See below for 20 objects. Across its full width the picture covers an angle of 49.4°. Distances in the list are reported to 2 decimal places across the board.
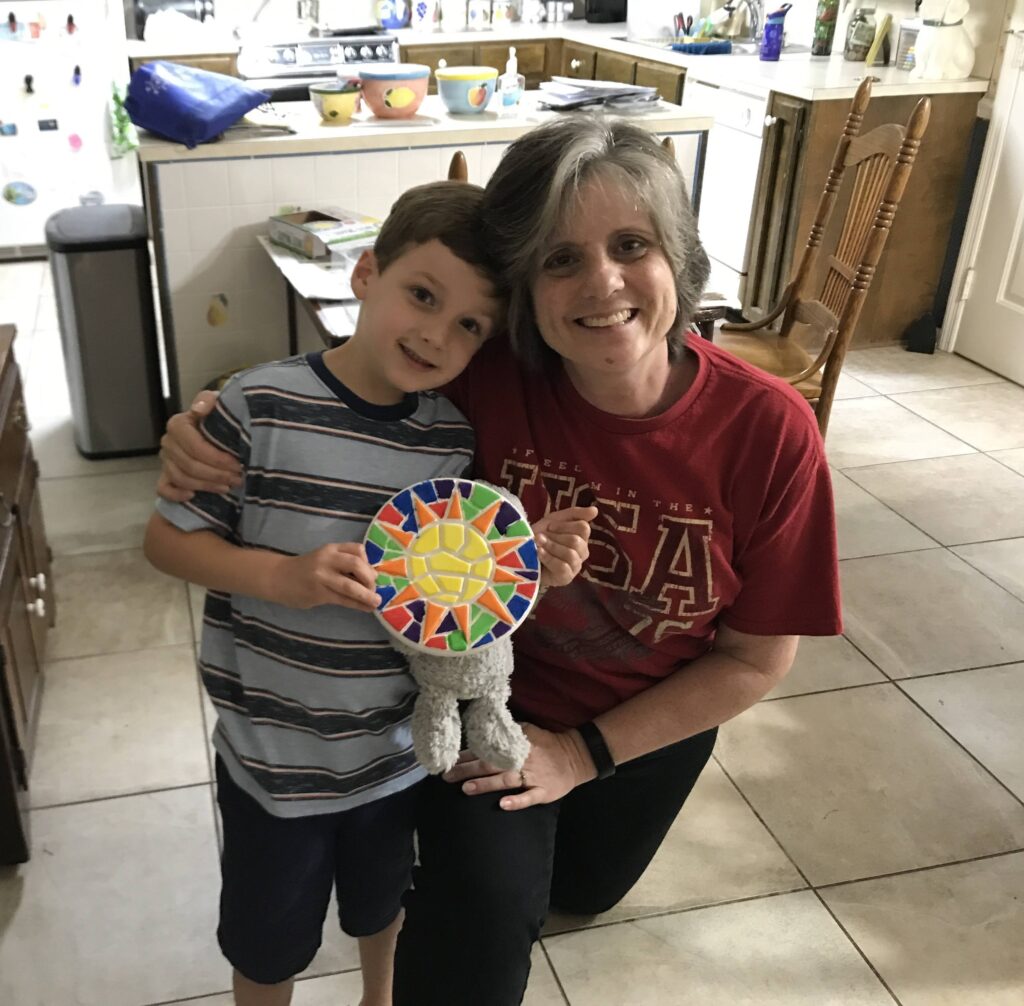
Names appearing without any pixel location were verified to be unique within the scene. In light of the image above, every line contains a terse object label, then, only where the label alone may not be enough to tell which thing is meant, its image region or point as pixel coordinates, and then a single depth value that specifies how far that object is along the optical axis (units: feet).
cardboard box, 8.21
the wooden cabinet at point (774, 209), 12.61
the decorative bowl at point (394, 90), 9.73
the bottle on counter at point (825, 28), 14.60
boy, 3.70
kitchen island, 9.21
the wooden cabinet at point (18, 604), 5.74
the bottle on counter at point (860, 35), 14.02
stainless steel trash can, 9.48
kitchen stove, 15.34
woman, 3.88
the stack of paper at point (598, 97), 10.14
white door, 12.38
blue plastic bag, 8.79
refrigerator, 14.92
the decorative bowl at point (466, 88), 9.97
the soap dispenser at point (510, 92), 10.19
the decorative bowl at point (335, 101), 9.62
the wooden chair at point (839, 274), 8.19
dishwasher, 13.39
